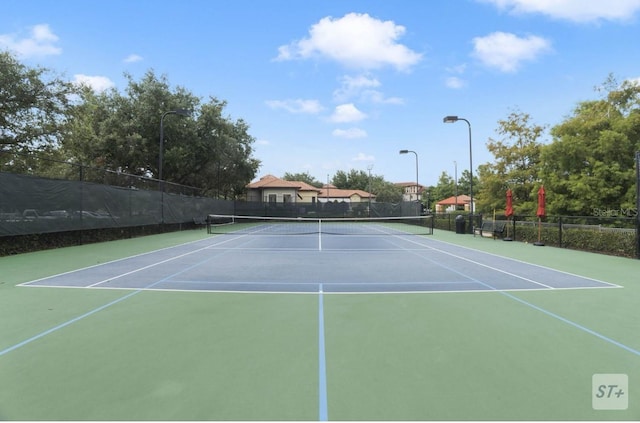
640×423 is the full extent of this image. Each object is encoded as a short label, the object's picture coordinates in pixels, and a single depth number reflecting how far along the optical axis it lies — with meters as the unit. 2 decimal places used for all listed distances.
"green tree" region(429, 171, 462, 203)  99.06
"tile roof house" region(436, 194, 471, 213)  82.81
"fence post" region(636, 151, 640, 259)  11.58
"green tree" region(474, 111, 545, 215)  30.53
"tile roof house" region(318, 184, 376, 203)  80.06
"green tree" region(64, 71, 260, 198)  25.58
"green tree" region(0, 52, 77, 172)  19.78
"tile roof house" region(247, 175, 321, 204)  55.28
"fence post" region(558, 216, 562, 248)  15.38
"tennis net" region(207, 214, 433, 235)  23.84
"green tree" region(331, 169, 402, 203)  83.19
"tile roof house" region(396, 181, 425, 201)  144.75
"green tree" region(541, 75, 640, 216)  22.17
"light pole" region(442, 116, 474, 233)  20.23
